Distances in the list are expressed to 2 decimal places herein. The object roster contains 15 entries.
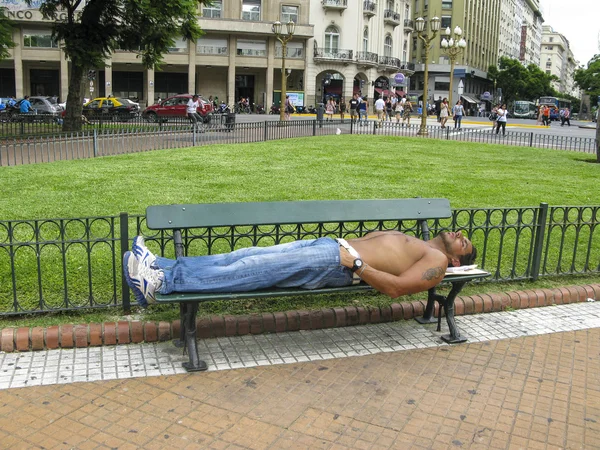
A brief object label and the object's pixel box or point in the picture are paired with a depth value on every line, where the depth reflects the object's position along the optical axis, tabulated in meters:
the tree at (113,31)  20.88
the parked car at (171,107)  36.31
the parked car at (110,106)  36.19
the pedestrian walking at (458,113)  32.19
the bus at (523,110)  65.81
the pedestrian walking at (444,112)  31.28
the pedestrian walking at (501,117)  27.42
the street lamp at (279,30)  28.86
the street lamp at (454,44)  31.04
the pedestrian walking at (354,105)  34.22
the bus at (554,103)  55.22
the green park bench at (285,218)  4.42
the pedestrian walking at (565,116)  48.59
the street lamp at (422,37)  24.48
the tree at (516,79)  84.75
